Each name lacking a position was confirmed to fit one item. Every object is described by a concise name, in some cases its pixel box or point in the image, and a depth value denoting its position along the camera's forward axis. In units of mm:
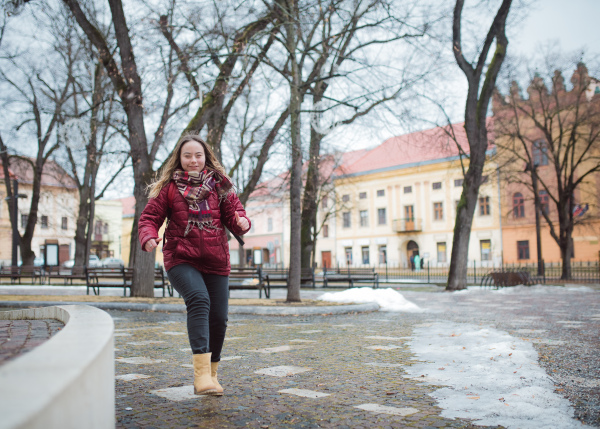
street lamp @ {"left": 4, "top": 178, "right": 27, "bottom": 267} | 25188
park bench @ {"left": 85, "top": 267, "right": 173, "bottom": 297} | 16094
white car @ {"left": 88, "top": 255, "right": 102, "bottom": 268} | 53525
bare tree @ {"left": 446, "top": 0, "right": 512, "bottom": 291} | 18250
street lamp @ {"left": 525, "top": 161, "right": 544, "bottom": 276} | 26766
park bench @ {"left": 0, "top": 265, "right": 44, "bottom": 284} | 23725
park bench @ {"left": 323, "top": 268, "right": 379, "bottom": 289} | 19891
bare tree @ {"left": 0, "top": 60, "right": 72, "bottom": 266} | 24047
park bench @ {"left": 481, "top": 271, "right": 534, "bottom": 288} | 20328
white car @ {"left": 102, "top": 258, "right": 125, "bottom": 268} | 54544
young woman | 3799
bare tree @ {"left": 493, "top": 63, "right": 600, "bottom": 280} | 27141
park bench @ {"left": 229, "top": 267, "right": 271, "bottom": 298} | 14875
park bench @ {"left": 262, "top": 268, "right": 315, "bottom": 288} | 21859
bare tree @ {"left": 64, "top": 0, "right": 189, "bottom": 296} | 13852
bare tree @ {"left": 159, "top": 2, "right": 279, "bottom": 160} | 12548
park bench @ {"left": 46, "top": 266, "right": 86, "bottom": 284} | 21384
